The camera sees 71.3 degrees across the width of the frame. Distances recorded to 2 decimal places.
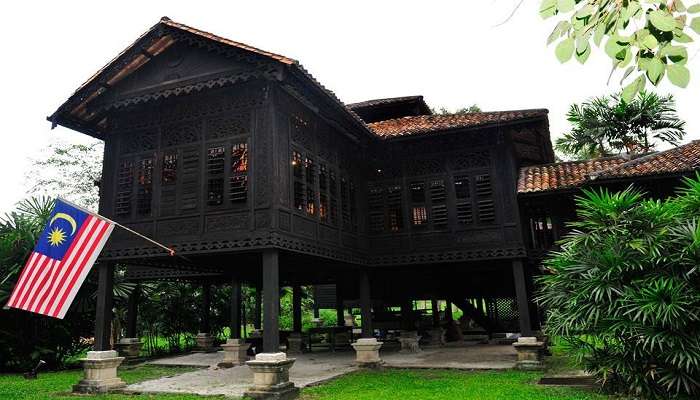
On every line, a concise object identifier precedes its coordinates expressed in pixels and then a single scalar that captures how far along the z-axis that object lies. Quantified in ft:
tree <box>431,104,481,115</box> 110.55
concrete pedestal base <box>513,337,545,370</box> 38.83
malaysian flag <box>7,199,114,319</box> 28.96
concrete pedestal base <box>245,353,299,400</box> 29.14
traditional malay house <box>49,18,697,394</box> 33.50
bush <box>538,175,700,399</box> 25.17
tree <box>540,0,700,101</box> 8.21
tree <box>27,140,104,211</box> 102.37
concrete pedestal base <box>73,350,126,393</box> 34.71
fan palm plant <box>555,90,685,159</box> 69.26
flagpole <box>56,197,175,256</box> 31.22
